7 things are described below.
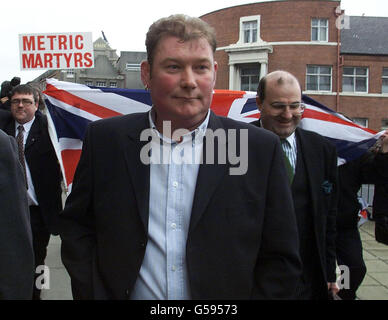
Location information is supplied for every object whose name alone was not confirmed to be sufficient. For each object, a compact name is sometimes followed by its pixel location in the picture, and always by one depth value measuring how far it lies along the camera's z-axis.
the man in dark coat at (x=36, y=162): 3.98
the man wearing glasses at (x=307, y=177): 2.42
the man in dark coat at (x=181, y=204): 1.71
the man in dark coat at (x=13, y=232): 1.71
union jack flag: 4.28
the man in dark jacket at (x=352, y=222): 3.07
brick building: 30.62
